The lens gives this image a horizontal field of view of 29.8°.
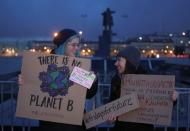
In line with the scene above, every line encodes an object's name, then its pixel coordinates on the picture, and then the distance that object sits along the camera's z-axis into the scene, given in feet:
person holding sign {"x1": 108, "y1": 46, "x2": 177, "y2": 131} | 13.66
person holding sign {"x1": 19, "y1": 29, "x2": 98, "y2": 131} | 13.11
